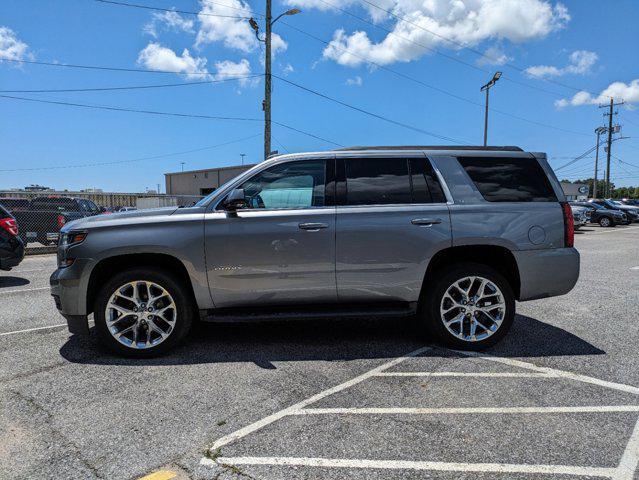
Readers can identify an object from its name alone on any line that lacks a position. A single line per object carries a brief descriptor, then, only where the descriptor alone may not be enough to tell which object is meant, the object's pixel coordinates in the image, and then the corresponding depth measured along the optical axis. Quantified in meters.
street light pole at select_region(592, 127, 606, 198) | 55.88
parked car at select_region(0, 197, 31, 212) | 13.52
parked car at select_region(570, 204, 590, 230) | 22.80
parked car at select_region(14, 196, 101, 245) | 13.49
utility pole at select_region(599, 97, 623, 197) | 54.94
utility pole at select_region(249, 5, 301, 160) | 18.78
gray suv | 4.14
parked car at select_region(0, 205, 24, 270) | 7.97
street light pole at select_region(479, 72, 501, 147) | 27.39
